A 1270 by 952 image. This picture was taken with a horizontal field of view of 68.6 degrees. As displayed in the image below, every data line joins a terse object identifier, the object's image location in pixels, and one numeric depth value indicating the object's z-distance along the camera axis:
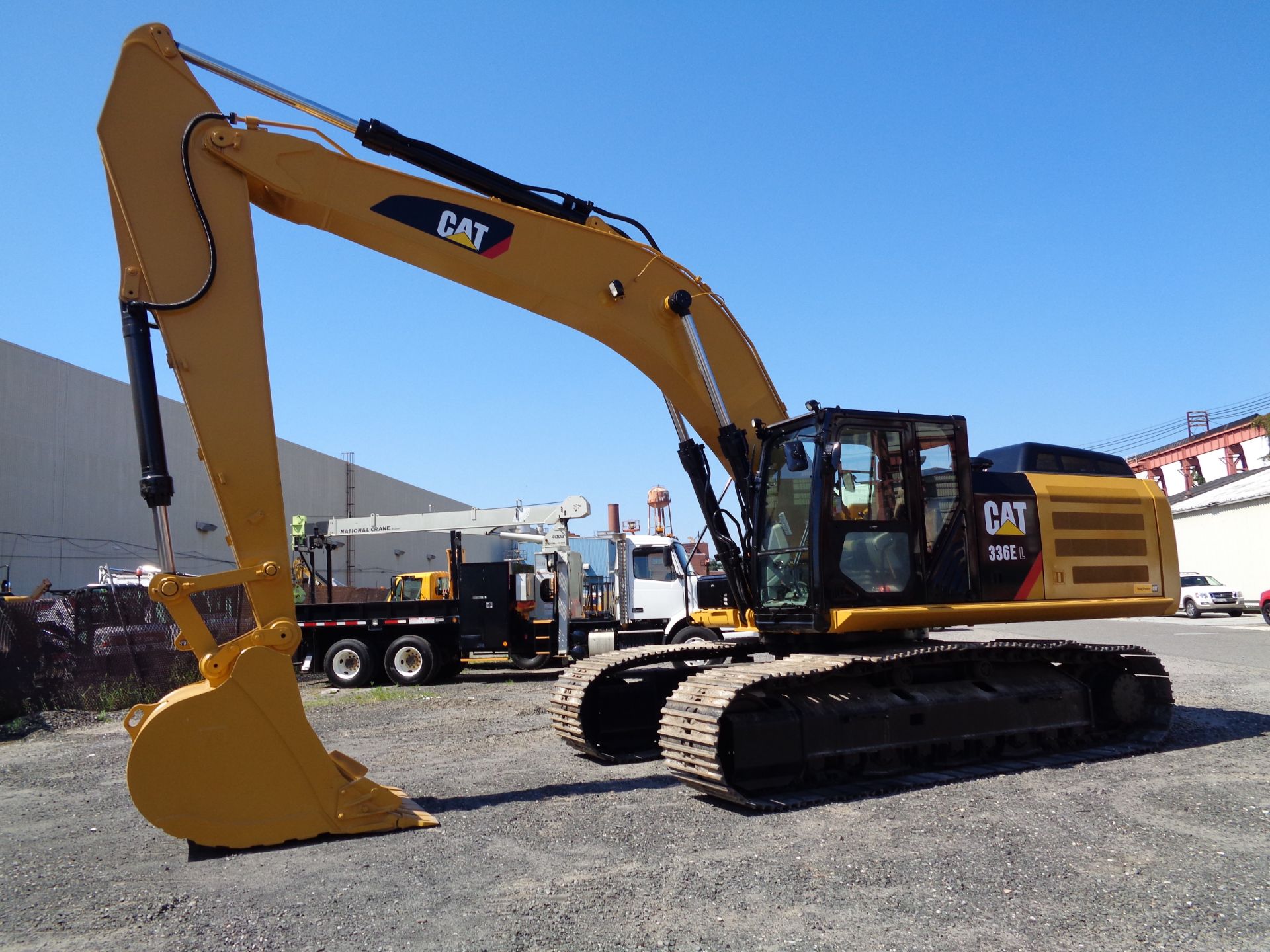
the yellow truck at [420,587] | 19.81
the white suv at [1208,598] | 31.16
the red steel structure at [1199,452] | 48.95
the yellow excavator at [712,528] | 5.85
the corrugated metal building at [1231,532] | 36.12
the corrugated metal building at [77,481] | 23.17
